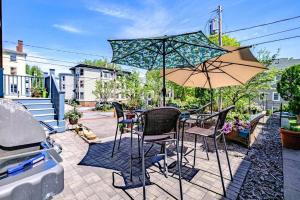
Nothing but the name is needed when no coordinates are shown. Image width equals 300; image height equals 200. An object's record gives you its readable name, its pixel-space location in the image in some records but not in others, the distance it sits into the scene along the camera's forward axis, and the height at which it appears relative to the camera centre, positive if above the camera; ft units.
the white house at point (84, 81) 86.39 +9.50
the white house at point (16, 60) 69.62 +16.48
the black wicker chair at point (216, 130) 7.51 -1.78
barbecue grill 3.62 -1.80
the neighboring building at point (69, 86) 94.99 +6.76
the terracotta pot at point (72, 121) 20.59 -3.13
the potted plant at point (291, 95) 13.33 +0.59
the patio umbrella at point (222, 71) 12.15 +2.52
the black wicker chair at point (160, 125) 6.50 -1.19
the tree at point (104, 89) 76.33 +4.10
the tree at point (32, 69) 136.30 +24.73
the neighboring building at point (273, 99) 70.23 -0.20
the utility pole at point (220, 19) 30.80 +16.03
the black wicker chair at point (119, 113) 10.89 -1.11
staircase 17.44 -1.60
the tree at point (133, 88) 53.56 +3.61
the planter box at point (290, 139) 13.17 -3.43
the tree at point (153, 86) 52.05 +4.05
